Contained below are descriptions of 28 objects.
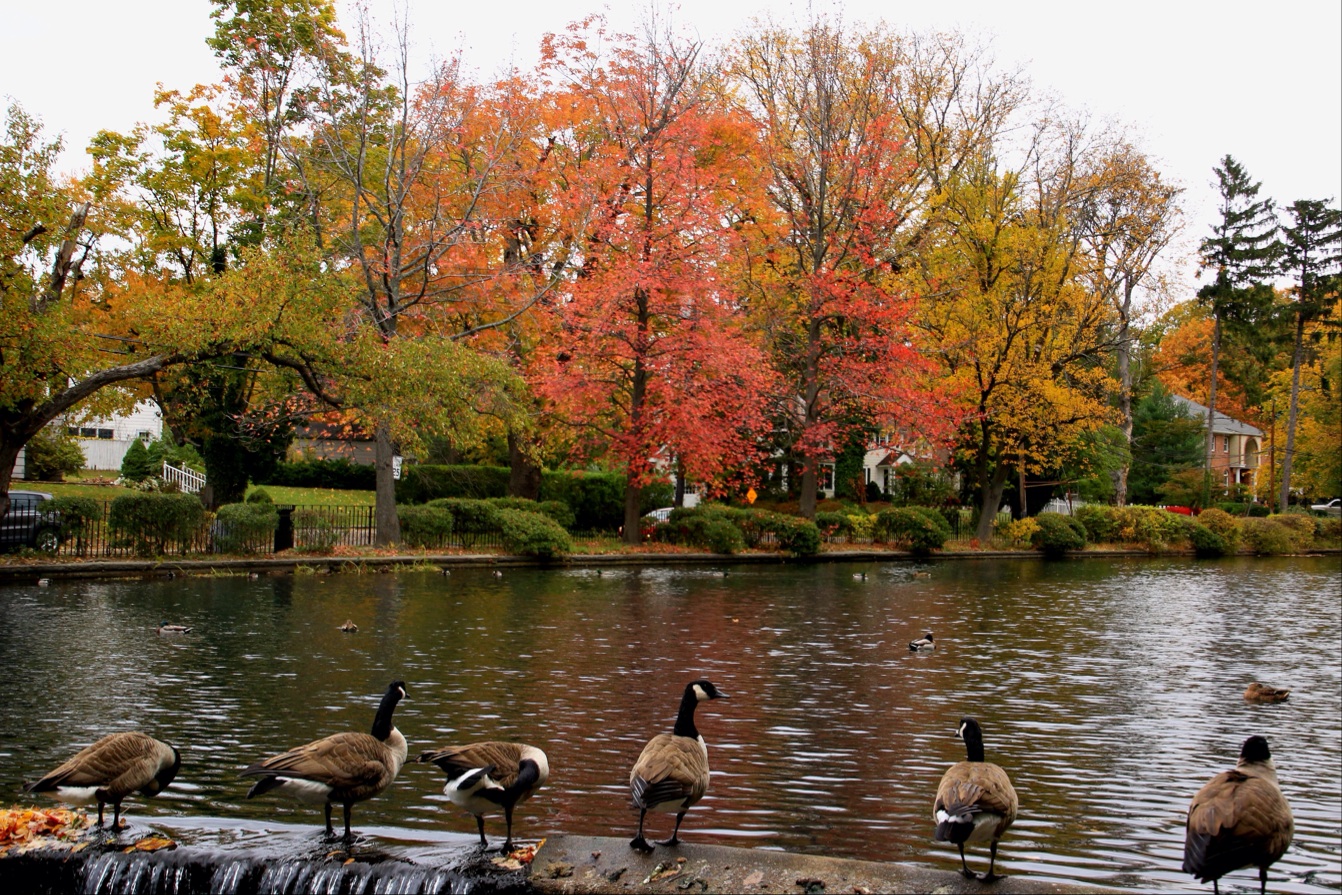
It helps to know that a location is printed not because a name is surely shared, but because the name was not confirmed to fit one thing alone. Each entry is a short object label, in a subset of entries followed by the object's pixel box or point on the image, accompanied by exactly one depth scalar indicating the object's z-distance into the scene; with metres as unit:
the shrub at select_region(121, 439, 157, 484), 48.06
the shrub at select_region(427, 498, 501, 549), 33.00
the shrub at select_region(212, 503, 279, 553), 28.56
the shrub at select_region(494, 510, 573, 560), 32.31
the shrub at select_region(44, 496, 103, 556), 26.16
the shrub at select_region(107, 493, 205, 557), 26.86
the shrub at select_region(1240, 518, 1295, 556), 50.91
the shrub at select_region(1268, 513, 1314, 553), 52.41
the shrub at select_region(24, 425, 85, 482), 47.62
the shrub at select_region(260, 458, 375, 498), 52.03
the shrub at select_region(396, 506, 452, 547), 31.81
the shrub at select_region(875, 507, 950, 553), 41.56
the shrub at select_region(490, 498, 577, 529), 36.31
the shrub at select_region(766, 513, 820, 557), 38.00
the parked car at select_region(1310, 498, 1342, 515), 71.51
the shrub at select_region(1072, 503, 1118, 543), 48.09
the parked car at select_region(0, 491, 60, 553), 25.69
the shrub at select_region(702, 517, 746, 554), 36.66
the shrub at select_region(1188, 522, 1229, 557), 48.72
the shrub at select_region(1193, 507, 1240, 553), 50.00
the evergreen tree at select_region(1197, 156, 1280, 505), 63.59
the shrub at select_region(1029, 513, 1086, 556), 44.97
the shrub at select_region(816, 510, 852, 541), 42.25
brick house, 93.19
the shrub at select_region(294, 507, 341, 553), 30.20
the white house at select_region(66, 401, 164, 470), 61.16
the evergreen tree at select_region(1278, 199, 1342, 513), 63.09
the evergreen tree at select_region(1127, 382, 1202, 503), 72.25
